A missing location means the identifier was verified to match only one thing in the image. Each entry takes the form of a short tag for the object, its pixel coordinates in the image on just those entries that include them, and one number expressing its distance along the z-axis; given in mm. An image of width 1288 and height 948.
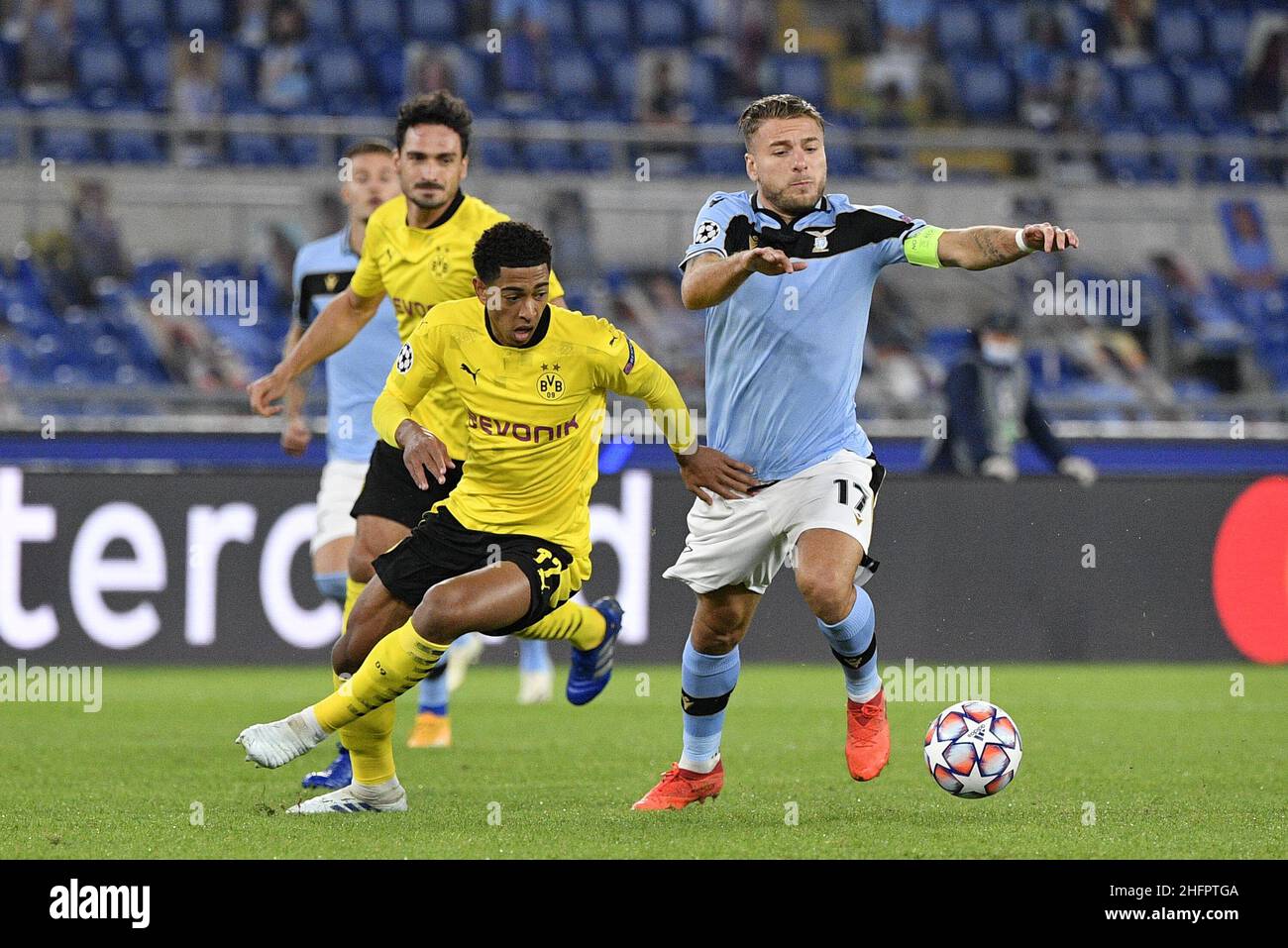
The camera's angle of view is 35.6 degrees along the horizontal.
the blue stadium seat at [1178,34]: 20875
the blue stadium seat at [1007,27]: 20398
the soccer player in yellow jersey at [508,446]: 6082
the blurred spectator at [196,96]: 16688
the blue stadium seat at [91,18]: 18375
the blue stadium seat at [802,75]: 19328
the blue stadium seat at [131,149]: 16609
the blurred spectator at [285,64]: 17875
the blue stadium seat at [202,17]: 18453
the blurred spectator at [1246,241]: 17688
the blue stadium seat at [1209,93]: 20125
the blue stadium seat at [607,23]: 19562
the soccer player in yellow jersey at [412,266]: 7078
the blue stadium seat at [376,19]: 18906
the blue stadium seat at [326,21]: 18641
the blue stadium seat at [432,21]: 19109
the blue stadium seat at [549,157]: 17469
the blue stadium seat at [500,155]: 17234
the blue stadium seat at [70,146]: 16625
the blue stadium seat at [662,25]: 19609
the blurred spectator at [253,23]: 18438
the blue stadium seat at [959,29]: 20297
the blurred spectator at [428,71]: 17641
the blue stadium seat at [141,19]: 18453
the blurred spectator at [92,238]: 15172
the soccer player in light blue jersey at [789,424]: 6418
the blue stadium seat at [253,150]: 16656
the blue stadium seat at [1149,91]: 20078
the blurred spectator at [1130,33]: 20469
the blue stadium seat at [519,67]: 18250
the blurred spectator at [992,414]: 12180
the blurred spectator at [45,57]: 17516
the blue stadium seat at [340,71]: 18156
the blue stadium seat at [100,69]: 17859
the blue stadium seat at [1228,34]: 20953
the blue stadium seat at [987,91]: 19547
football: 6348
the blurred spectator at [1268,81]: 20203
